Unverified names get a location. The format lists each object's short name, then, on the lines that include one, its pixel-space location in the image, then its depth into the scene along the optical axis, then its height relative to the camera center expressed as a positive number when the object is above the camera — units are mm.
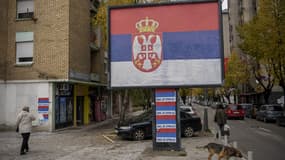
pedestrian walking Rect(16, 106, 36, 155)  12188 -1104
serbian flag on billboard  11992 +1930
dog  8758 -1563
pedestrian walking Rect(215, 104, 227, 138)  15993 -1158
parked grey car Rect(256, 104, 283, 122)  27891 -1554
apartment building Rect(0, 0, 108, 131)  21422 +2671
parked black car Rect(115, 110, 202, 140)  16422 -1629
